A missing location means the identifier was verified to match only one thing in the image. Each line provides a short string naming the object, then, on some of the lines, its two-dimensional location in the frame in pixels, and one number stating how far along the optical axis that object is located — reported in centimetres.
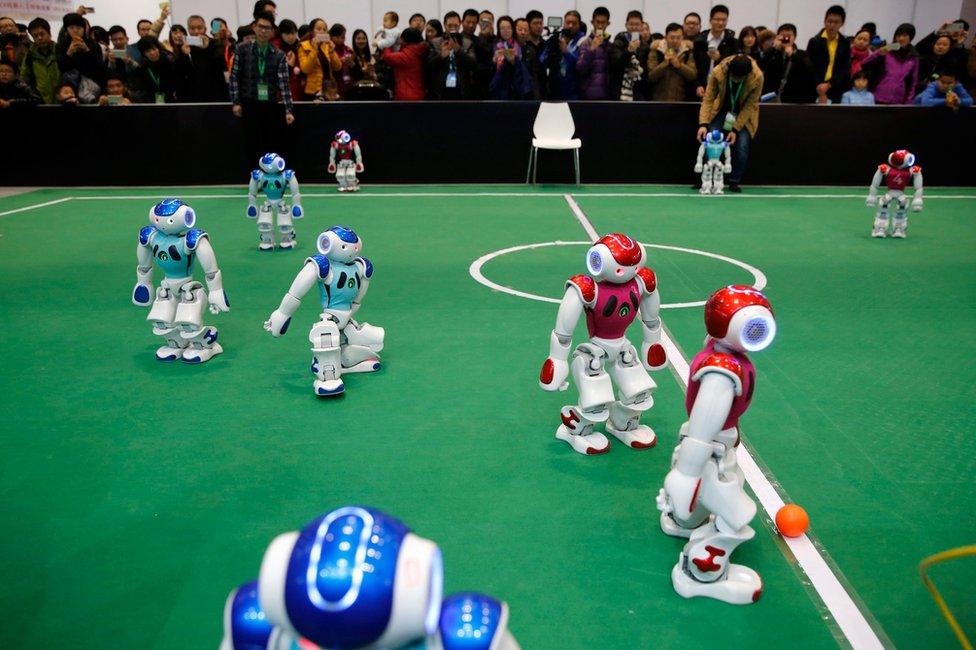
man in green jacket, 1265
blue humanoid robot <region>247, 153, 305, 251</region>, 826
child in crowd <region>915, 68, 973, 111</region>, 1273
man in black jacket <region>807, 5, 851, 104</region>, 1274
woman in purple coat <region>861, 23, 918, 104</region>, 1309
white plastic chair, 1288
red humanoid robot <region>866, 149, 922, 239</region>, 863
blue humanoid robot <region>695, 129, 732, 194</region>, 1181
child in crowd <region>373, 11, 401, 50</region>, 1364
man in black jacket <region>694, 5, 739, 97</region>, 1262
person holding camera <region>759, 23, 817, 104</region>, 1281
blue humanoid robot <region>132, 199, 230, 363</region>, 523
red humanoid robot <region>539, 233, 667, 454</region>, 381
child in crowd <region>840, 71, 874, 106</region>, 1306
